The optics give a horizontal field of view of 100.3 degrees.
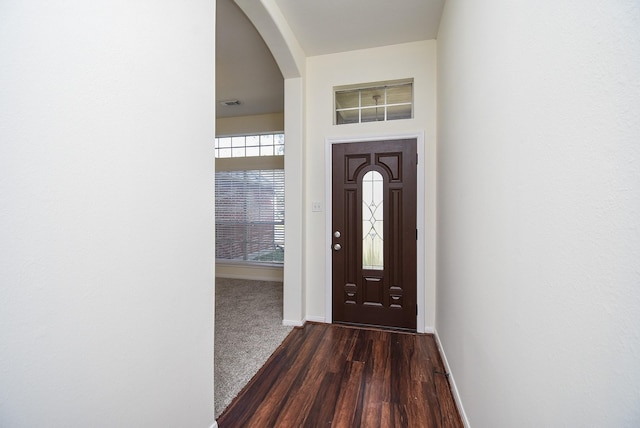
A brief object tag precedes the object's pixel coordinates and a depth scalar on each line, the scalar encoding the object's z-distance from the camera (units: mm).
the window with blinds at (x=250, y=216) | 4855
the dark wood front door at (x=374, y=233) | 2822
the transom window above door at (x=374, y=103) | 2939
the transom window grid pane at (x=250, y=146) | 4889
